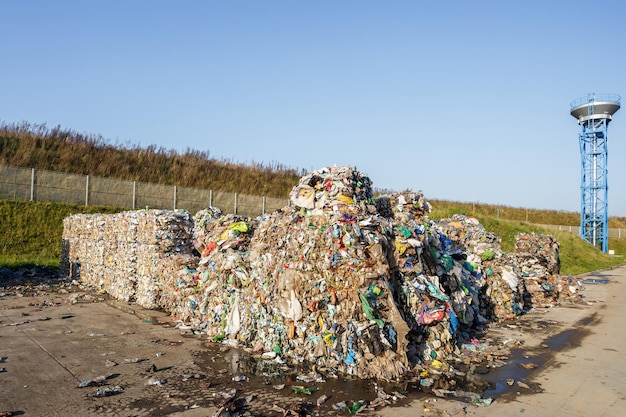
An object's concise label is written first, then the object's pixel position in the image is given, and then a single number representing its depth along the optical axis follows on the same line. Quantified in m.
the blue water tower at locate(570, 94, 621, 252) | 34.41
